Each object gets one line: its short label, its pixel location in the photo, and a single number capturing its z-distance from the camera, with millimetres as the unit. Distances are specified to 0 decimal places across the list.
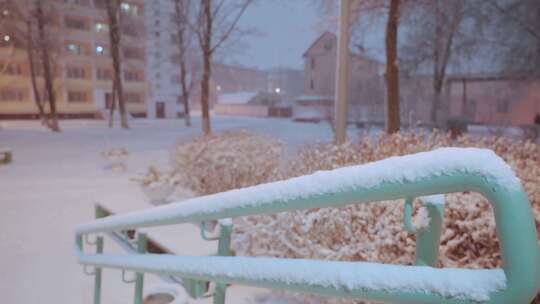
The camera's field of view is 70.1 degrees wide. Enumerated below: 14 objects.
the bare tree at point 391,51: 10609
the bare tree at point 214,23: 16219
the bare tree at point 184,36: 19438
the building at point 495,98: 25297
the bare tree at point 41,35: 20720
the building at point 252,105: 48812
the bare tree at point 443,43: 14281
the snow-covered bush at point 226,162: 6379
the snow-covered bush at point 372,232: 2994
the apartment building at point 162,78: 45406
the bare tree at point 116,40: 24445
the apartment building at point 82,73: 35844
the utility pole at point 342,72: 7043
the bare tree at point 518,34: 15984
